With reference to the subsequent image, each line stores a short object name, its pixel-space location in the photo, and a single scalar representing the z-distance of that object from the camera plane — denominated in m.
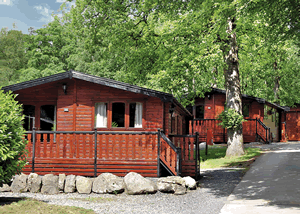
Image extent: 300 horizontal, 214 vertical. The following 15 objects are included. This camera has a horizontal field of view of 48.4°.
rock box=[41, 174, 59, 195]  10.89
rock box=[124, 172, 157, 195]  10.45
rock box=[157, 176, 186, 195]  10.53
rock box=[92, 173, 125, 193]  10.61
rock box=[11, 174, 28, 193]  10.98
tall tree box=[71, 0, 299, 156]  17.78
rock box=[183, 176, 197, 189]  10.88
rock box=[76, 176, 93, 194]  10.80
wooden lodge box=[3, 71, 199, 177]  12.21
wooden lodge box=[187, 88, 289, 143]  24.95
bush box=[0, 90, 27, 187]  8.16
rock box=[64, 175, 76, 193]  10.88
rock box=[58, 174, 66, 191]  10.94
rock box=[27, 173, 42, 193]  10.99
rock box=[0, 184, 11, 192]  10.92
